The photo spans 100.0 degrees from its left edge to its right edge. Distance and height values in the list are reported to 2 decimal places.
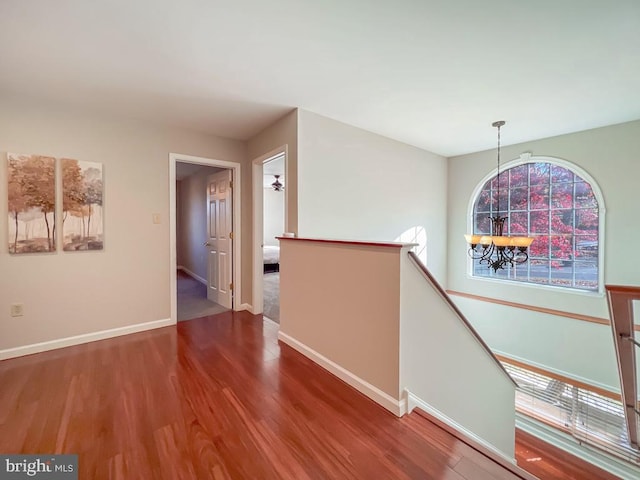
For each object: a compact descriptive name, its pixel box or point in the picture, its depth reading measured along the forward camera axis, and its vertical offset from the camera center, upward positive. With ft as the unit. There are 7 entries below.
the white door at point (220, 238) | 12.90 -0.02
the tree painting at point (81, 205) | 8.96 +1.12
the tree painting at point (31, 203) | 8.18 +1.08
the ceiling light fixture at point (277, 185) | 22.80 +4.59
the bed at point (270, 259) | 22.72 -1.82
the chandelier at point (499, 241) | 9.13 -0.12
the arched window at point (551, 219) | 12.37 +0.95
